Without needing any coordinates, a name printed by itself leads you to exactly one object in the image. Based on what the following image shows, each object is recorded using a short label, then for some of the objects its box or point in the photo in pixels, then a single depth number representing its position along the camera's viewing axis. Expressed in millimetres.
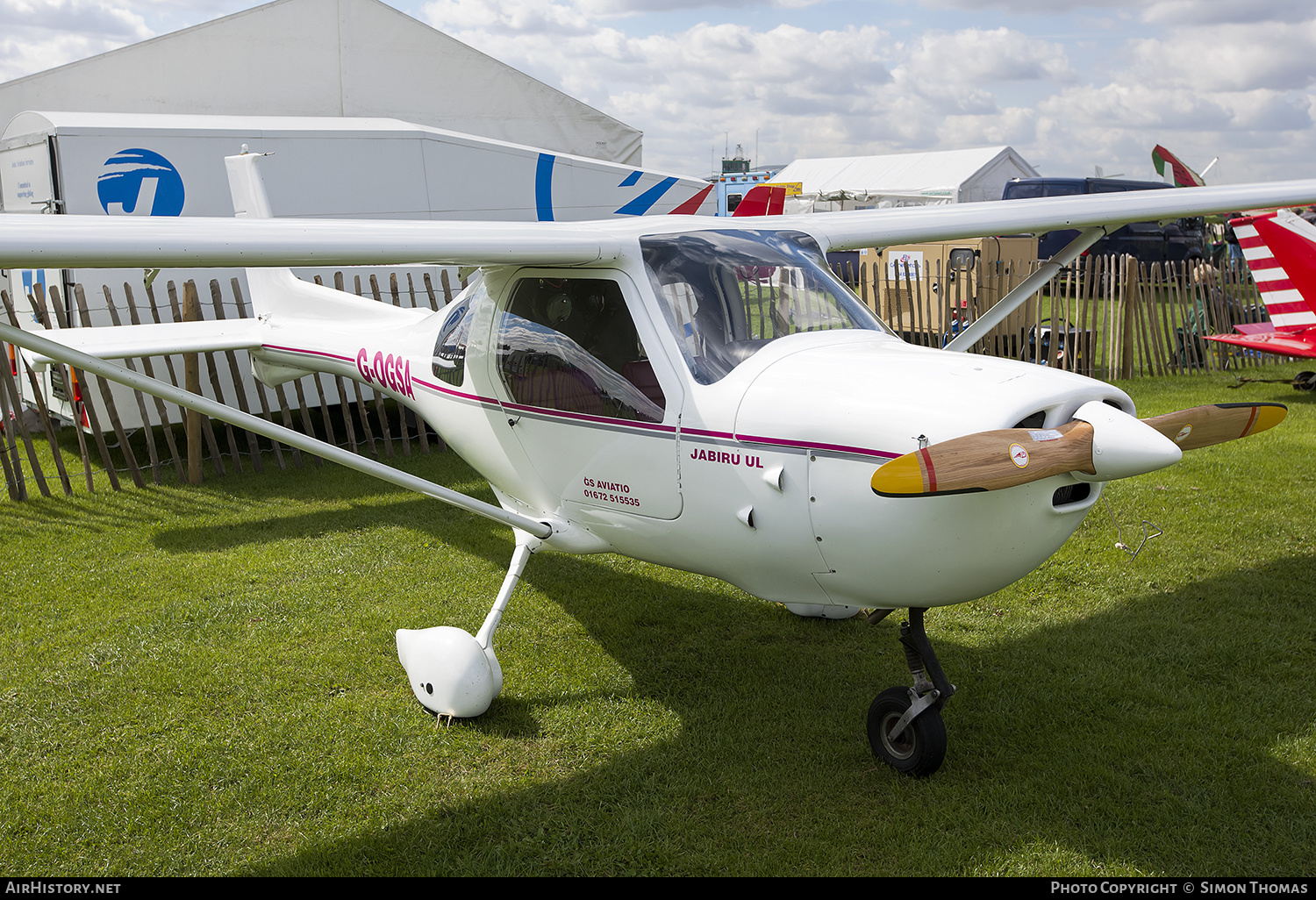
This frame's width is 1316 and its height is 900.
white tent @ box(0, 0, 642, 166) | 11117
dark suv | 22328
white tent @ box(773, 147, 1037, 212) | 28484
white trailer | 7508
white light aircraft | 2900
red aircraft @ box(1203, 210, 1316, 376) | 10266
